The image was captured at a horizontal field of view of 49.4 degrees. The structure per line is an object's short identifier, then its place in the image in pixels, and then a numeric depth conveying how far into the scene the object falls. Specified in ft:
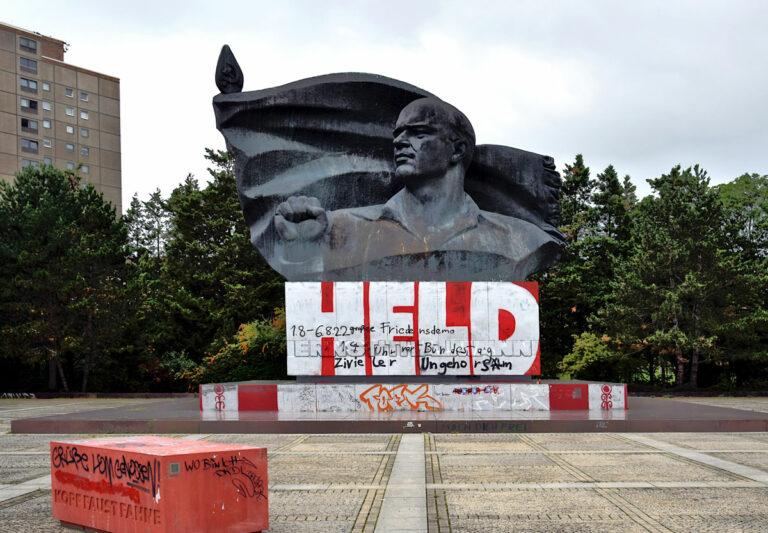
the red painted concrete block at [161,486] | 22.44
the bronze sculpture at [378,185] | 72.02
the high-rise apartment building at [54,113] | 228.43
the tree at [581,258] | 127.34
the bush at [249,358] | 118.21
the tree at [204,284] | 127.54
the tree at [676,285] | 109.40
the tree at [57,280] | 115.03
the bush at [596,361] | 117.77
